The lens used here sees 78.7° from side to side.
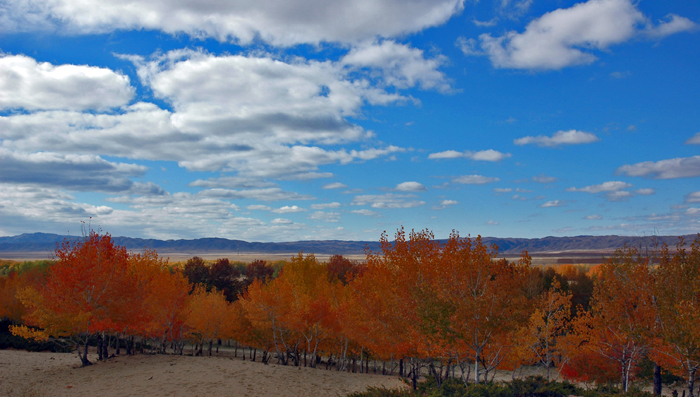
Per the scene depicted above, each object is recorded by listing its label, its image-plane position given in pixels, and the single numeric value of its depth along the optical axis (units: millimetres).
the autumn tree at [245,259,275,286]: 84062
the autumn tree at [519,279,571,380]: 33319
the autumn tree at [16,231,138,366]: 30422
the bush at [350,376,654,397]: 18906
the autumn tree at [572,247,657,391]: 26812
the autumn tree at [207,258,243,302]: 73656
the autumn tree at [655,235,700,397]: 21547
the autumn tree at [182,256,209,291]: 74750
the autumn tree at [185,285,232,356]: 46750
